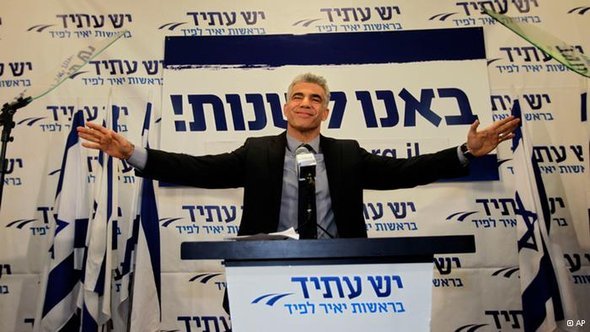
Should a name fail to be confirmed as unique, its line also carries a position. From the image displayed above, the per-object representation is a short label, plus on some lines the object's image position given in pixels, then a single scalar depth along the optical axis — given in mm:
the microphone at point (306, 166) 1642
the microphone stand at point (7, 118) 2234
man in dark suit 2023
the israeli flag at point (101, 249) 2686
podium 1307
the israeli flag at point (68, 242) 2725
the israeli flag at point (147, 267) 2725
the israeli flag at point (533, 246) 2678
